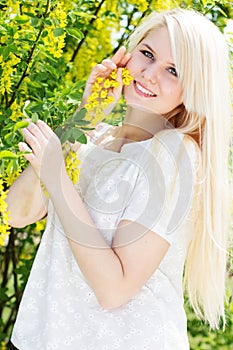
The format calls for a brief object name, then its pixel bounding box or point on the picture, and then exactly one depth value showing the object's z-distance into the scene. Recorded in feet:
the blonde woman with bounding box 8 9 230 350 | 6.39
